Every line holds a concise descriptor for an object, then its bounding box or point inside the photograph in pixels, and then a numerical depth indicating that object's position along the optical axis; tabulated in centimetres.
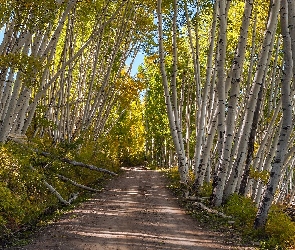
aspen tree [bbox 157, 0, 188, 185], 1595
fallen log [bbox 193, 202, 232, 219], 1109
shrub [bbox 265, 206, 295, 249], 841
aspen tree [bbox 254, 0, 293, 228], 896
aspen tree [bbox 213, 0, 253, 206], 1201
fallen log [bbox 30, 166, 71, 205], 1033
